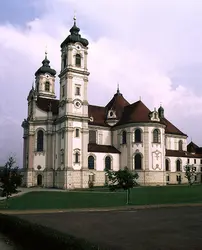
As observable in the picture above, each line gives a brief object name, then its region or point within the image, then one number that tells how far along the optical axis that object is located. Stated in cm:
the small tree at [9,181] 2620
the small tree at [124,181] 2793
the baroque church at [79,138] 5506
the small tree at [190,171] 6341
